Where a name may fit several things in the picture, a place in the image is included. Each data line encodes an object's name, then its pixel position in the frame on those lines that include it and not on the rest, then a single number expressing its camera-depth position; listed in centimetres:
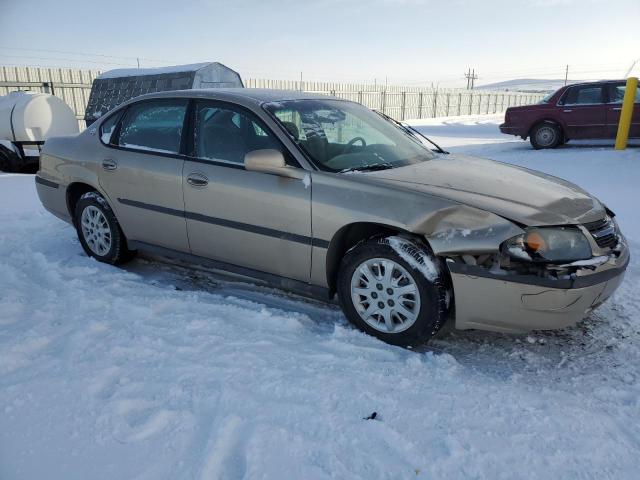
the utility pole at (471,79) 7144
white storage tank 984
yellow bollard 959
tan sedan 264
